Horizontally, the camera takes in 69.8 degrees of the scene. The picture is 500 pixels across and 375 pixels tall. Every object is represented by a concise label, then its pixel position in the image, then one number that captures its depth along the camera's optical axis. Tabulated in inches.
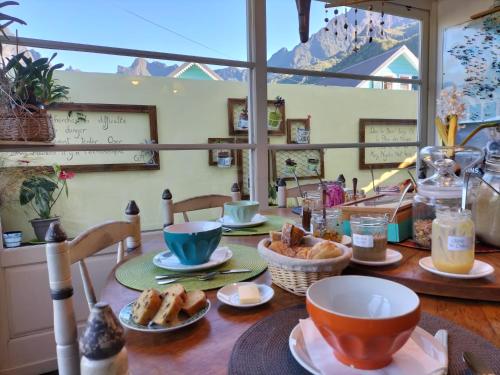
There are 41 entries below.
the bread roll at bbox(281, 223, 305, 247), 32.5
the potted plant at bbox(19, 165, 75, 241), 77.8
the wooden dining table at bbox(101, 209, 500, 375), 20.8
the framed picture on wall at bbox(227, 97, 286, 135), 98.7
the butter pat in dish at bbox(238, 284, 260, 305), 27.9
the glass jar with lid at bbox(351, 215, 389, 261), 34.7
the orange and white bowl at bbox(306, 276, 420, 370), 17.2
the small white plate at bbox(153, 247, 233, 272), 35.9
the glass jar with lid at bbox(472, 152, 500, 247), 38.0
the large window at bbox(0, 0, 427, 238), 81.0
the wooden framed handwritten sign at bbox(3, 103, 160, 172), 79.7
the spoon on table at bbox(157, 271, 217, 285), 33.3
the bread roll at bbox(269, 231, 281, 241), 33.5
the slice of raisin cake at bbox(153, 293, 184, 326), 24.4
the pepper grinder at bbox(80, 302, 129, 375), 15.9
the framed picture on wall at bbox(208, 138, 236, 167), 97.0
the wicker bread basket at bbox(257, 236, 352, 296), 28.0
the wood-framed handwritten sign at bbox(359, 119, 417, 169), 120.9
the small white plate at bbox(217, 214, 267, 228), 55.3
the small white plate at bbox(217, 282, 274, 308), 27.9
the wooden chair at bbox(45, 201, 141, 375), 26.4
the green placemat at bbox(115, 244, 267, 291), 32.8
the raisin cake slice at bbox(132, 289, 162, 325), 24.7
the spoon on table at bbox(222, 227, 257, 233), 54.2
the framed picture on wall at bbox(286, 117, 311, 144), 106.8
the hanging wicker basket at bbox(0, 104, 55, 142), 69.2
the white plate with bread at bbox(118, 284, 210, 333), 24.3
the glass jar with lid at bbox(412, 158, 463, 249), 40.3
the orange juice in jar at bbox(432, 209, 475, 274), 30.3
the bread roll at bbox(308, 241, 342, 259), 29.0
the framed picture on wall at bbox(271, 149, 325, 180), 105.1
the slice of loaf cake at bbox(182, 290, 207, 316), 25.8
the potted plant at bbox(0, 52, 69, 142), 68.2
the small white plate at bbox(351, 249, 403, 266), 34.1
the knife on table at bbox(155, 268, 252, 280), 34.7
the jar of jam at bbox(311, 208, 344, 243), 37.1
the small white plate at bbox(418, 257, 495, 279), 30.4
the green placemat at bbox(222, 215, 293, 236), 52.1
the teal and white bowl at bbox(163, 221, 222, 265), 35.5
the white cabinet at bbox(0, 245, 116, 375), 73.7
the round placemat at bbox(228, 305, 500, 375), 19.6
